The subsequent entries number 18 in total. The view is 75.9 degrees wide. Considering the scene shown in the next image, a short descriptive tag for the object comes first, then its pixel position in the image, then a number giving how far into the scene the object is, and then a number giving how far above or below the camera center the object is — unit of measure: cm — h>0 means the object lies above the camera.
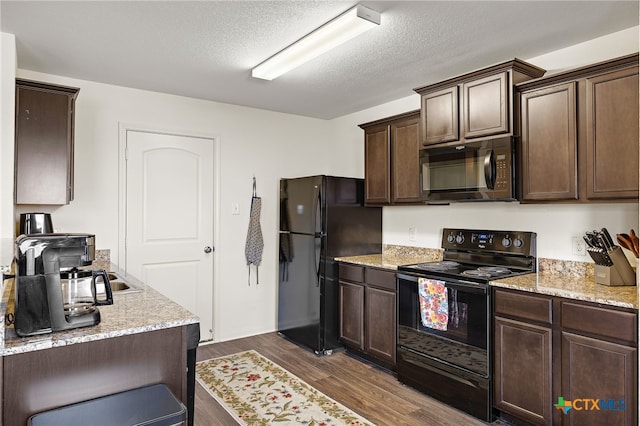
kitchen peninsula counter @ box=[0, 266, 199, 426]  145 -55
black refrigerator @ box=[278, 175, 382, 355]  376 -27
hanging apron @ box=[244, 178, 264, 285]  423 -22
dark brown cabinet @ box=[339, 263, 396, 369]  331 -82
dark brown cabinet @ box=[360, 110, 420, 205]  351 +51
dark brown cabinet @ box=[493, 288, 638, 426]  200 -78
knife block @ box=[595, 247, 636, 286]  232 -31
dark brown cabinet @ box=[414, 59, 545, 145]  265 +79
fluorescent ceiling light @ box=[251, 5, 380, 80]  221 +106
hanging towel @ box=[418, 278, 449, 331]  279 -61
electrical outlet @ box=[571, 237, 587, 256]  265 -20
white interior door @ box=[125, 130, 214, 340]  367 +0
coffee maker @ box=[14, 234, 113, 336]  148 -25
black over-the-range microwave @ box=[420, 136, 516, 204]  271 +32
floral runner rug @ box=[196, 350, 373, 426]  262 -128
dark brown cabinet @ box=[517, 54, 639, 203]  221 +48
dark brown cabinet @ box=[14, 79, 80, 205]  274 +51
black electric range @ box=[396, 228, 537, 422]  259 -68
